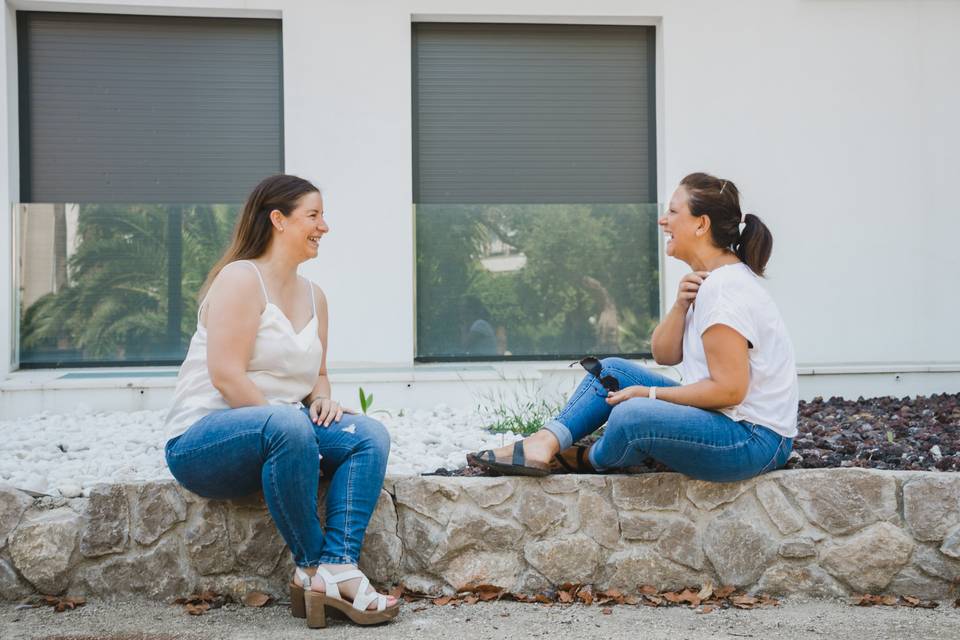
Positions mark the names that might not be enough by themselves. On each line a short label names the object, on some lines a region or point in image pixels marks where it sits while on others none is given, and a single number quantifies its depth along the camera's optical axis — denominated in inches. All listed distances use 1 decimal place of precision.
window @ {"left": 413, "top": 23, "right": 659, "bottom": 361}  263.3
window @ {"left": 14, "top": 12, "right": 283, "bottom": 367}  253.9
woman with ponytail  122.8
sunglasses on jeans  135.6
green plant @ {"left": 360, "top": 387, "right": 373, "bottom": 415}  196.5
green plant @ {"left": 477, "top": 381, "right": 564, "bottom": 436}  188.9
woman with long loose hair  117.2
